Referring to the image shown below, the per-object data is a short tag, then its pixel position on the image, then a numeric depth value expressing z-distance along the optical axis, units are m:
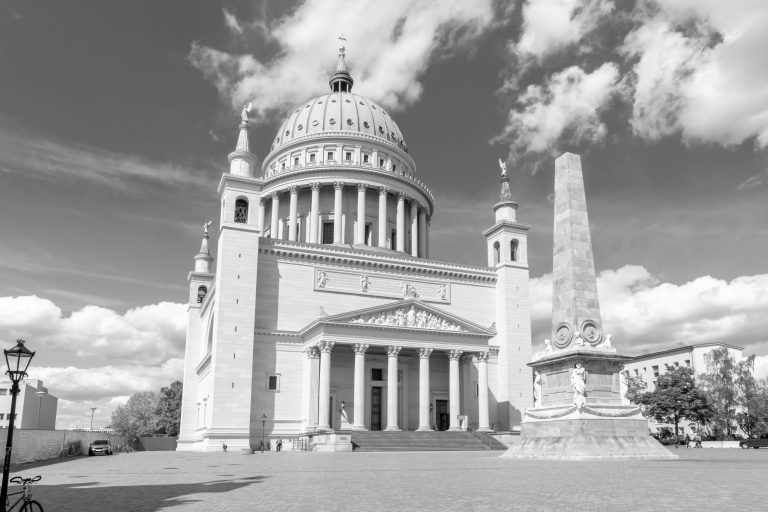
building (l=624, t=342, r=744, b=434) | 98.50
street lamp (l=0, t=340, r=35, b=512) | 14.03
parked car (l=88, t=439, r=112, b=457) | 48.88
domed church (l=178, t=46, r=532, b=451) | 53.50
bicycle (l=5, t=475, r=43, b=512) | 11.20
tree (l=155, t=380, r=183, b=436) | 110.38
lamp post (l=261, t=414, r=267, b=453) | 53.75
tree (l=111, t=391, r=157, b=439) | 120.75
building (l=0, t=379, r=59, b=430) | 110.00
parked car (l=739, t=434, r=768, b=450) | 56.91
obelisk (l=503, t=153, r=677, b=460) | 26.83
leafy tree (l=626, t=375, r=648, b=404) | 84.06
